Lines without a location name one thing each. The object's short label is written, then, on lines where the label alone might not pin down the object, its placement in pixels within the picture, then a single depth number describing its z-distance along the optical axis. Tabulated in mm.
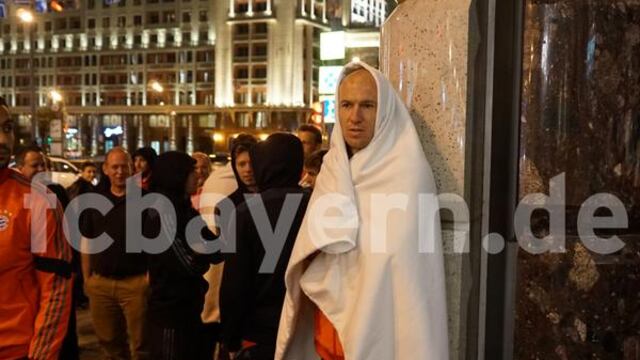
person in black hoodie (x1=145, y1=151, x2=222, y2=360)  4816
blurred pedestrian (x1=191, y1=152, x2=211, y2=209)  8665
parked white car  20962
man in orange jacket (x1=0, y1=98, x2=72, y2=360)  3236
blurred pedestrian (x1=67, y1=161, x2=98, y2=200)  10016
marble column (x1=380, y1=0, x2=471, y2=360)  2498
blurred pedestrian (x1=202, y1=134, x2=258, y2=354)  5281
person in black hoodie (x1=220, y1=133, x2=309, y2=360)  3725
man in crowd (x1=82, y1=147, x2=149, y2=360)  5859
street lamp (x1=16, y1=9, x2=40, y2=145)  25472
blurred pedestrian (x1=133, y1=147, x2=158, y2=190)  7667
